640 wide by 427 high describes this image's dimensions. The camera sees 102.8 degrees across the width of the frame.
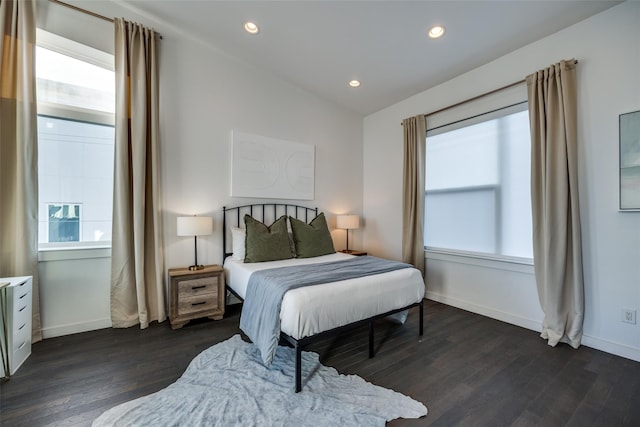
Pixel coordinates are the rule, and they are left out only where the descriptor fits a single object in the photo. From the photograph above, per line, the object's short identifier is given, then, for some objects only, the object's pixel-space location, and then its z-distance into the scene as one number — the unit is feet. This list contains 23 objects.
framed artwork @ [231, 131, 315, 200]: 11.20
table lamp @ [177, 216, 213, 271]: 9.07
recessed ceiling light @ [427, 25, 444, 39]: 8.39
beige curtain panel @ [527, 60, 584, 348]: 7.68
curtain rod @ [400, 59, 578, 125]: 9.05
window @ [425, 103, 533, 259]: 9.32
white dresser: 6.07
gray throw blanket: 6.11
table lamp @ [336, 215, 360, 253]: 13.51
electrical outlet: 7.06
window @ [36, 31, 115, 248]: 8.23
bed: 6.01
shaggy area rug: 4.84
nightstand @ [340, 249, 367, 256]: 13.11
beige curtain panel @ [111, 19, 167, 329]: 8.59
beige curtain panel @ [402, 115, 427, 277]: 12.03
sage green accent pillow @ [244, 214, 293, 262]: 9.85
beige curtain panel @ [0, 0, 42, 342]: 7.17
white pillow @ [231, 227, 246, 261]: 10.11
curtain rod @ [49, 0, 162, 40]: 7.94
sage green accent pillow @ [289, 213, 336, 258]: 10.98
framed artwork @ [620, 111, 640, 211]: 6.95
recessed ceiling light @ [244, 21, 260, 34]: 9.08
